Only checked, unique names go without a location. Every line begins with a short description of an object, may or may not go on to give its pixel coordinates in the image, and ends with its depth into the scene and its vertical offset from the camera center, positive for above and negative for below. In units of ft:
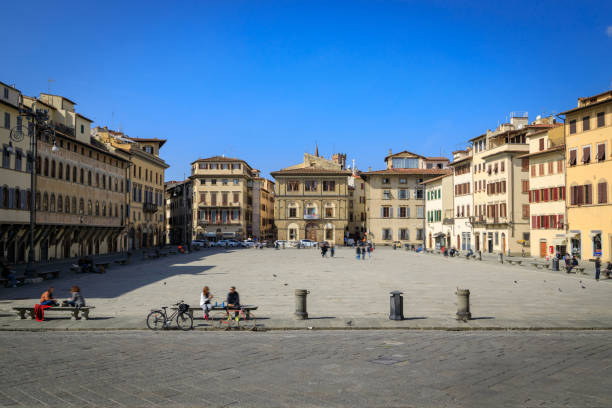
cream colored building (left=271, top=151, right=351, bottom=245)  301.02 +11.59
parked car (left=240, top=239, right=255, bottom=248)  280.51 -9.07
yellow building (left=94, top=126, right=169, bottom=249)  227.22 +18.67
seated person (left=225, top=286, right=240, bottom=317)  55.67 -7.51
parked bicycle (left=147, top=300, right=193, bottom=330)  51.57 -9.05
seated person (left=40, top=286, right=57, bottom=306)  58.18 -7.96
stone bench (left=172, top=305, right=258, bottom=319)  54.80 -8.36
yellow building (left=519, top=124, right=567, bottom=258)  161.07 +10.72
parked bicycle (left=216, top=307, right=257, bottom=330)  52.26 -9.60
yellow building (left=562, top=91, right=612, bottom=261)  139.44 +13.90
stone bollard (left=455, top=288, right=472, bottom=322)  54.65 -8.34
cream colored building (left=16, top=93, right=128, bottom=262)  149.38 +11.80
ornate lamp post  91.61 +14.10
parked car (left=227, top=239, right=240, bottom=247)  279.88 -8.53
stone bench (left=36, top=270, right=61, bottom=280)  98.17 -8.93
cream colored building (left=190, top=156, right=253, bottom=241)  314.76 +16.96
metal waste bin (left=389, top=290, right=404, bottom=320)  54.90 -8.35
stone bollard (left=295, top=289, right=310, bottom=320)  55.77 -8.29
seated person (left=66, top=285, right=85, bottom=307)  59.31 -8.09
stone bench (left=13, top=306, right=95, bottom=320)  56.65 -8.84
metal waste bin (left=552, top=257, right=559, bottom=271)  124.88 -8.82
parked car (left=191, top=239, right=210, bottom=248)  279.86 -8.62
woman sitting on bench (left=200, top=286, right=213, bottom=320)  56.24 -7.99
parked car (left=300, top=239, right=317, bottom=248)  271.08 -8.39
